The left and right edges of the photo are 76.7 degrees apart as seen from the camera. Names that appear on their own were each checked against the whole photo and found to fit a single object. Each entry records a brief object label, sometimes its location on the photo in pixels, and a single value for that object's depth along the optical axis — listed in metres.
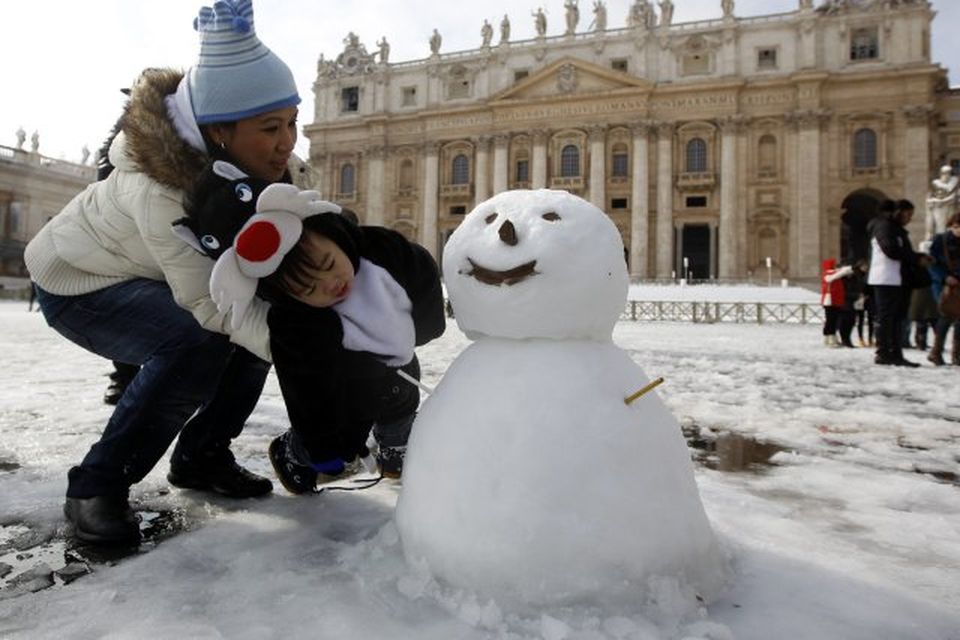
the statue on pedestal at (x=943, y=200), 14.14
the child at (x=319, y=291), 1.25
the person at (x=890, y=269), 5.72
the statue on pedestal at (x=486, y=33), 32.75
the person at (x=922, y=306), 7.64
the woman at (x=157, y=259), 1.49
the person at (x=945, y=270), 5.74
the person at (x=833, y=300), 8.48
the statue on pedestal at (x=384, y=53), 35.25
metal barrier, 17.64
